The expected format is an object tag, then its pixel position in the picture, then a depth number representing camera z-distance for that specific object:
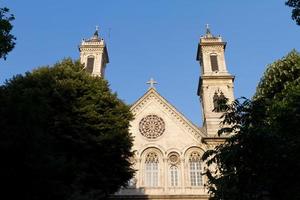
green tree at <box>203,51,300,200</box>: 10.01
